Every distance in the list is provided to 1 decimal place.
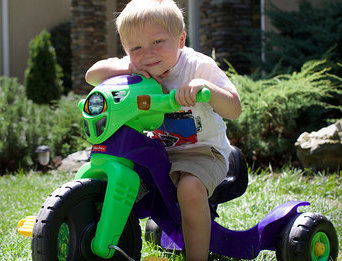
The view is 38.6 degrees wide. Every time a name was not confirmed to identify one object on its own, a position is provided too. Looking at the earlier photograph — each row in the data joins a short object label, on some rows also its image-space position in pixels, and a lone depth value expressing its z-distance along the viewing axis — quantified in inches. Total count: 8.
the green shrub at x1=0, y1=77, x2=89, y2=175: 236.8
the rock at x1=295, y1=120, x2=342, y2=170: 190.1
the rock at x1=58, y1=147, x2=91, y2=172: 220.6
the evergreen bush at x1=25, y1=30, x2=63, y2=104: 414.3
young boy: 83.3
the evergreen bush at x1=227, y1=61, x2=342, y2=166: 212.5
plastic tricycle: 76.5
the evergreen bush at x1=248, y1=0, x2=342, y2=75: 243.8
